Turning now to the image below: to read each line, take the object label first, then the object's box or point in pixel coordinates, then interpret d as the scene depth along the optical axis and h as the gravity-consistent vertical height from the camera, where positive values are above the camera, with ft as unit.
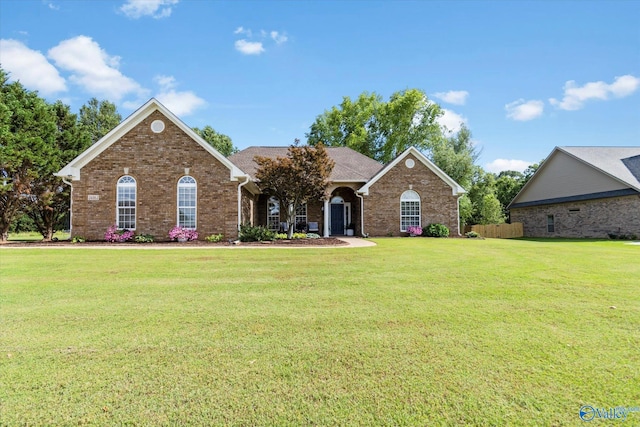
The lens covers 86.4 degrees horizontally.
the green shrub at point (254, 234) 56.03 -1.91
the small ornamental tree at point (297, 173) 57.93 +8.42
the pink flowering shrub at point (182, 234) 55.42 -1.70
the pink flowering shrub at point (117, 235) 55.16 -1.77
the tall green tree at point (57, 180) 65.87 +9.00
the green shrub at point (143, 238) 54.44 -2.29
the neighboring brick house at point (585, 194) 73.56 +6.00
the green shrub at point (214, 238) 55.42 -2.44
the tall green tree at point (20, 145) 58.80 +14.41
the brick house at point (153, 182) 56.70 +7.08
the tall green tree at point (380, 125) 130.21 +38.68
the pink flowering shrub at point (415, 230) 69.82 -1.87
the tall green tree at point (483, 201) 106.32 +6.24
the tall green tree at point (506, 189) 142.01 +13.11
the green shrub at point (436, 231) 69.41 -2.10
